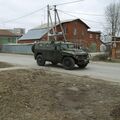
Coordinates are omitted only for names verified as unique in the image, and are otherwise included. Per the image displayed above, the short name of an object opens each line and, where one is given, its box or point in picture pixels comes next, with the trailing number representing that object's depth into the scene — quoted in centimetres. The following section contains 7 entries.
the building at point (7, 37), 4135
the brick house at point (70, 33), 3432
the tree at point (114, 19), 3970
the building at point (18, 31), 4842
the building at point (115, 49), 1765
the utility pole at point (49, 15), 2486
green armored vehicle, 1101
